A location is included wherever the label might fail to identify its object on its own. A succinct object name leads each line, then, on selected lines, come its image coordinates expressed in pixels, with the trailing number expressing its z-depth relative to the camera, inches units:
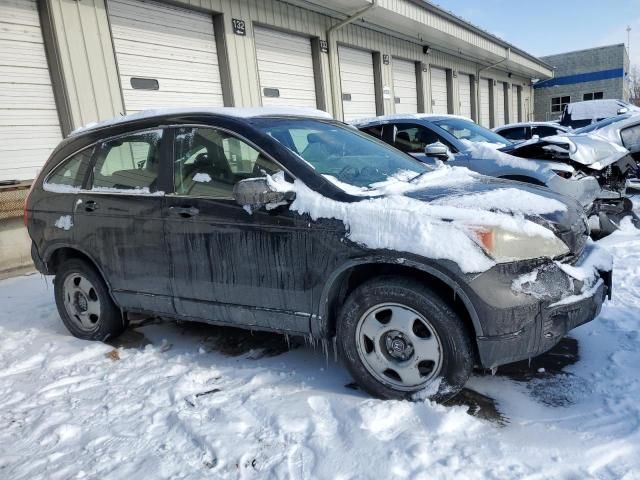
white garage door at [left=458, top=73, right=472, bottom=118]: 789.2
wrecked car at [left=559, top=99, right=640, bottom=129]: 630.5
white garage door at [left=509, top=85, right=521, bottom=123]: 1090.1
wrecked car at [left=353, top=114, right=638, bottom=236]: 234.8
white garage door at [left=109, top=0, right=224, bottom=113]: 310.4
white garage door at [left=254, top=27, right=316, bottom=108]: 406.9
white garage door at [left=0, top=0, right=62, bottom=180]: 264.2
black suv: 103.9
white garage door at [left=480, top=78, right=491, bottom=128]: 890.7
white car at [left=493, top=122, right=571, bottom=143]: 465.4
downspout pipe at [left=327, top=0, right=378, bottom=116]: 457.4
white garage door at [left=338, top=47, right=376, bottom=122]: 506.6
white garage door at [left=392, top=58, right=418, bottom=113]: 597.6
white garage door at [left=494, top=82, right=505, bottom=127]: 977.3
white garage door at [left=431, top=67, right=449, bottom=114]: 692.1
